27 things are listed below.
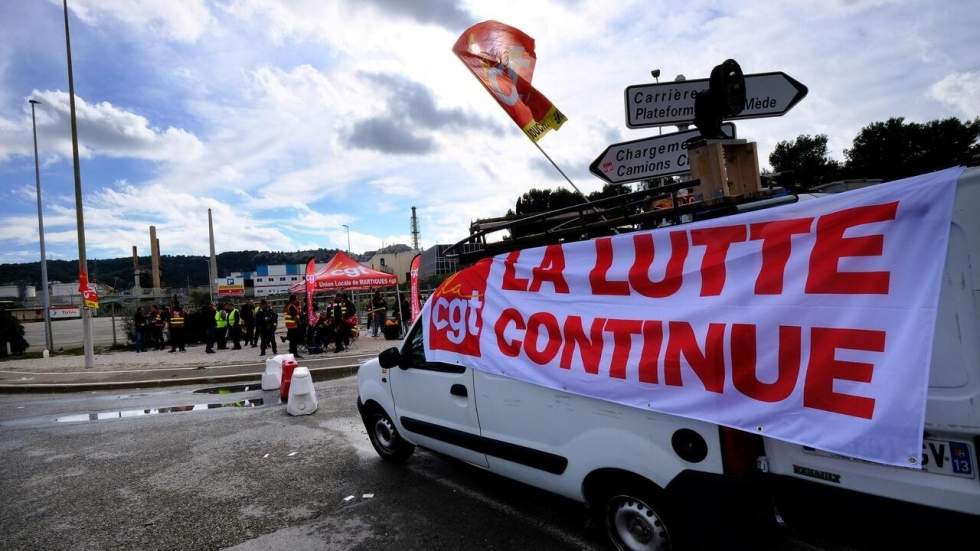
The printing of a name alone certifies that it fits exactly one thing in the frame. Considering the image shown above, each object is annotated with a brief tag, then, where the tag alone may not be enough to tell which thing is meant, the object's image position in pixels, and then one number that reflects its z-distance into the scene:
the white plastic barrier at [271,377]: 9.68
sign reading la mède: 4.76
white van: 2.14
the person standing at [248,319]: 17.73
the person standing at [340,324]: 15.86
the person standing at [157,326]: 18.59
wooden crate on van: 3.23
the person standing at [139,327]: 17.80
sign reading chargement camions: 4.95
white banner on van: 2.16
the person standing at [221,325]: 16.94
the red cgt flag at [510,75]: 5.34
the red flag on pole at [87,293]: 14.15
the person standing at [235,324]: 17.19
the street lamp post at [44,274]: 19.65
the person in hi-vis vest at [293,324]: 14.67
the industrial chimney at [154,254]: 66.12
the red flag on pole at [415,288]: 15.81
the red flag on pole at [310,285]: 16.58
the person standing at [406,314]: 19.61
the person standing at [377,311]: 19.20
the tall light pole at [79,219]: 14.22
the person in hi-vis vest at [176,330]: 17.53
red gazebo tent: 18.31
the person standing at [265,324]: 15.23
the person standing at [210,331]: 16.40
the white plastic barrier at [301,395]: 7.68
